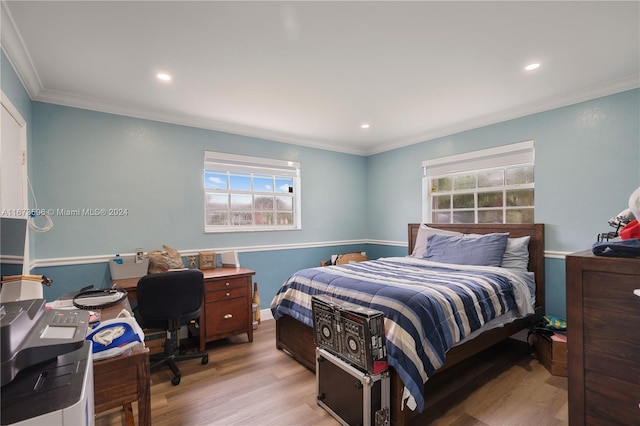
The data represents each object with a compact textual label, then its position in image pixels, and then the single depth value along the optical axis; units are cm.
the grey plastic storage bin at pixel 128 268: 286
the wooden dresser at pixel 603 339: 119
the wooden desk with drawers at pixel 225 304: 295
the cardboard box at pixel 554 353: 243
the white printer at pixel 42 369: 69
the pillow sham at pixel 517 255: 300
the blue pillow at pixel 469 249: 299
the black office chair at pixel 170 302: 236
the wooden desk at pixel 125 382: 112
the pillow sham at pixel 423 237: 365
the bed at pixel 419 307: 176
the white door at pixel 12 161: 187
